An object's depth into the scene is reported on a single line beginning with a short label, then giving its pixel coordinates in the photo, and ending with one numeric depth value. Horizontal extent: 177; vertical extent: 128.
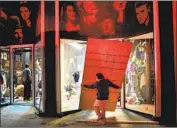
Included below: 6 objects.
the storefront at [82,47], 9.89
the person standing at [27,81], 12.47
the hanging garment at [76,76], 10.70
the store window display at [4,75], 12.53
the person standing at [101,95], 9.05
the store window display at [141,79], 9.65
